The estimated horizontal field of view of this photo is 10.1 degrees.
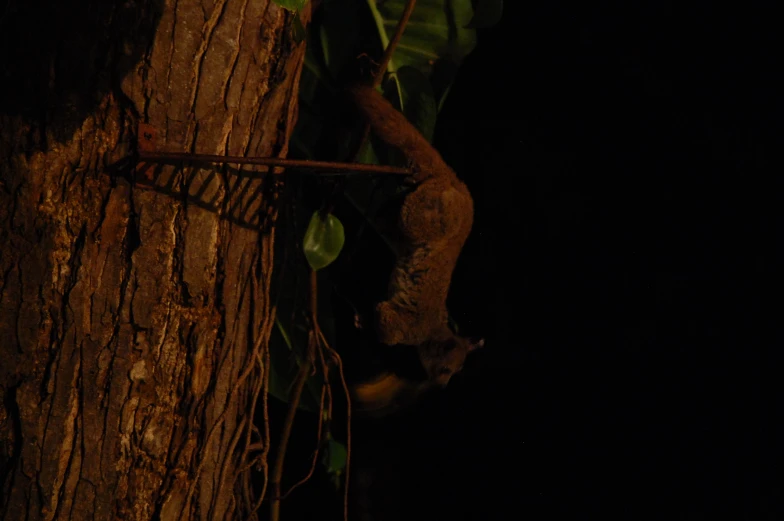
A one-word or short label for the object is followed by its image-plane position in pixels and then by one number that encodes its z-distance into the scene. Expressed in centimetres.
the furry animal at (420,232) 807
